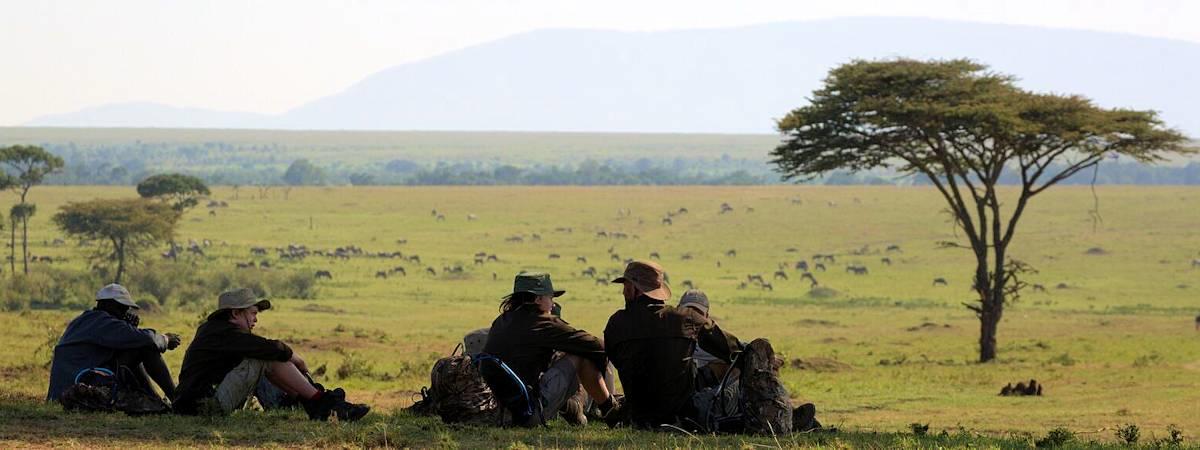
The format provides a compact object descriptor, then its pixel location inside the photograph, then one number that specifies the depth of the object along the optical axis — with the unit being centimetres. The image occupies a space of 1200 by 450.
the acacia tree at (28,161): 10250
